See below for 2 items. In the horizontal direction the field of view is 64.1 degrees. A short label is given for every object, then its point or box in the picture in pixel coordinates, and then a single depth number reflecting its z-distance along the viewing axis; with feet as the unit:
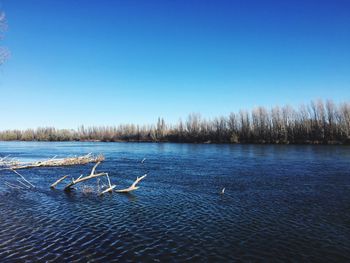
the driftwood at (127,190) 75.77
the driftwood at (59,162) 127.09
